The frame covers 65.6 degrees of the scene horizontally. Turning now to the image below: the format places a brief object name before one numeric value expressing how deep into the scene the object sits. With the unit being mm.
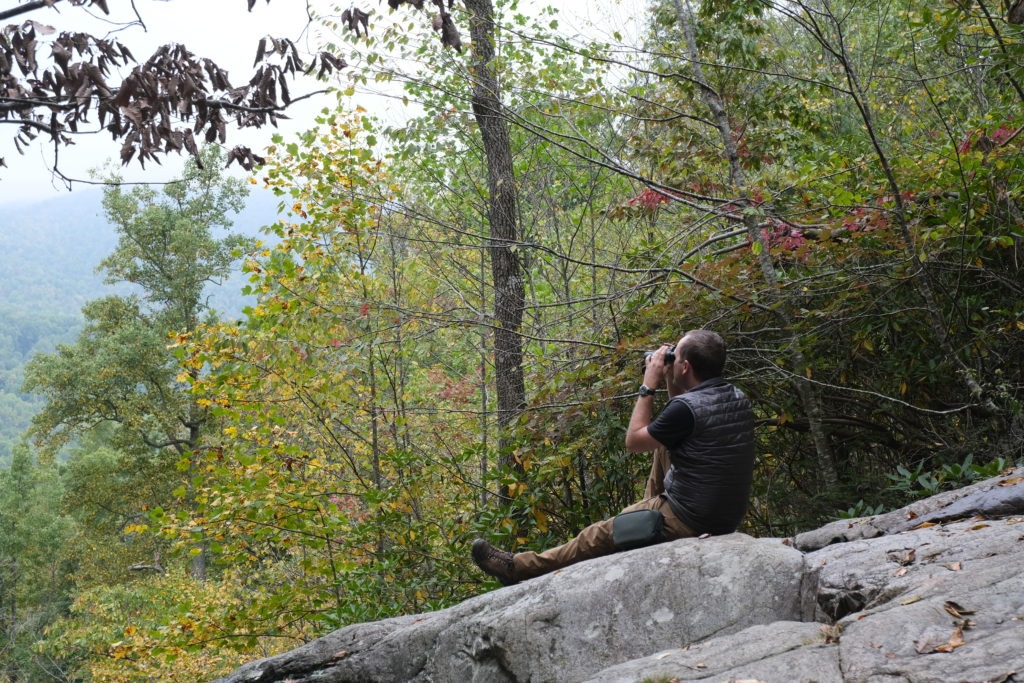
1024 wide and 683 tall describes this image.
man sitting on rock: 4148
